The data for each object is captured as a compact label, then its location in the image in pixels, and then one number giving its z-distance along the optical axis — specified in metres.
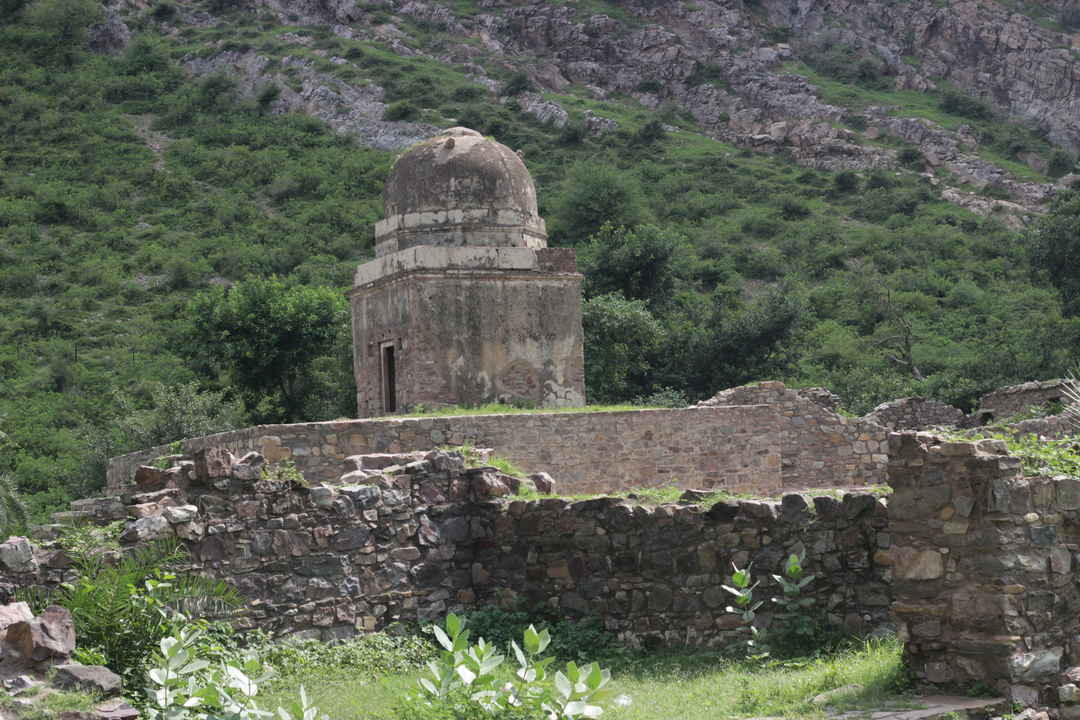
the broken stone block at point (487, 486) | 17.37
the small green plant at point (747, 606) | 14.53
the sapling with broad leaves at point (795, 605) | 14.78
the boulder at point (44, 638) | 11.27
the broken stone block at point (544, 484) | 18.37
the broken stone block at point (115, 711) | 10.72
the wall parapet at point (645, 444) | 24.66
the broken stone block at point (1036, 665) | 12.22
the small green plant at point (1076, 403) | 17.80
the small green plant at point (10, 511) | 32.53
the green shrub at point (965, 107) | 124.50
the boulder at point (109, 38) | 116.87
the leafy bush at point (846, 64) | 131.12
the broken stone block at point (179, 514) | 14.21
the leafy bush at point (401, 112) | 103.00
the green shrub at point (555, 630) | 15.80
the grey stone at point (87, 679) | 11.16
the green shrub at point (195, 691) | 10.66
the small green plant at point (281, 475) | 15.33
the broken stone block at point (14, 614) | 11.63
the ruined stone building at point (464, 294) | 31.06
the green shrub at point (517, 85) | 117.37
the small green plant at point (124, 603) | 12.27
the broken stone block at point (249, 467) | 15.03
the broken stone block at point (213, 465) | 14.74
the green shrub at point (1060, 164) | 112.25
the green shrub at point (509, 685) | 10.59
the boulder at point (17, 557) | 12.77
